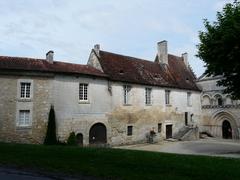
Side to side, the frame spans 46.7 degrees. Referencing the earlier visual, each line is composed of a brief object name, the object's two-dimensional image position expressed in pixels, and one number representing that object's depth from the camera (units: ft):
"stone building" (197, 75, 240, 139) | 103.24
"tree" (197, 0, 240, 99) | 49.85
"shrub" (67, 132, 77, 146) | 71.16
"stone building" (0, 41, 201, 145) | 67.72
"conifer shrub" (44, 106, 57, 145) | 68.18
